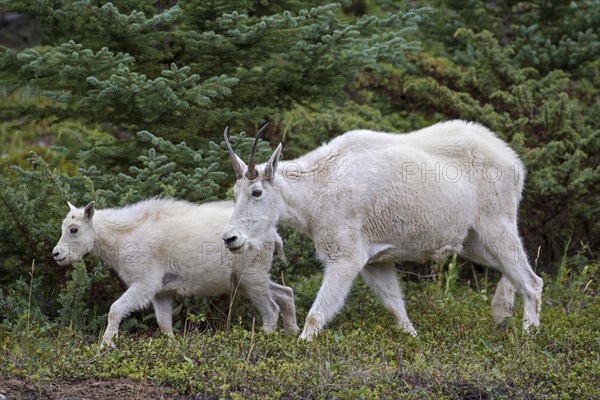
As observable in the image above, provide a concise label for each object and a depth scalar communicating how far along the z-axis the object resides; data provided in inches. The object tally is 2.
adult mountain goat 682.2
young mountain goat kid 722.8
